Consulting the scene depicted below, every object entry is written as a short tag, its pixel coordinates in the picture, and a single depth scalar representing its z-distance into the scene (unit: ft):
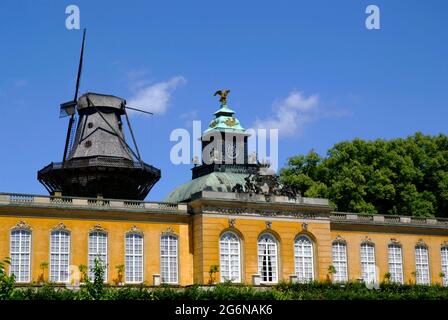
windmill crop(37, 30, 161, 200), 195.11
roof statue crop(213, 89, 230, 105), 196.85
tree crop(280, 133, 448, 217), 208.44
